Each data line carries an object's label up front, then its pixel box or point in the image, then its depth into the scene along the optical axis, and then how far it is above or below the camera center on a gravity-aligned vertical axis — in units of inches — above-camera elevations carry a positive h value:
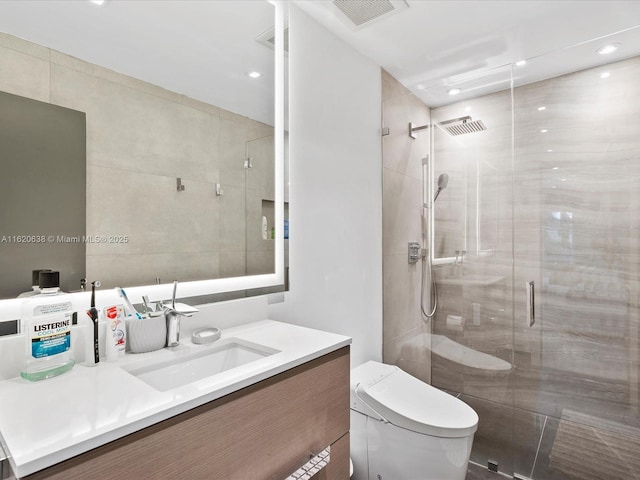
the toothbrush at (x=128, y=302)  38.5 -6.5
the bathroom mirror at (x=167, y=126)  36.9 +15.1
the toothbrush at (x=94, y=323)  34.2 -7.8
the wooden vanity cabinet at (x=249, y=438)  22.9 -15.5
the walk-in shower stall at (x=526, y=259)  71.8 -3.8
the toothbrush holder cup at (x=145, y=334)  38.5 -10.0
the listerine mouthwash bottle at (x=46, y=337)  30.2 -8.2
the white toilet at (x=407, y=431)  52.1 -29.1
